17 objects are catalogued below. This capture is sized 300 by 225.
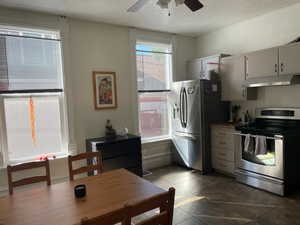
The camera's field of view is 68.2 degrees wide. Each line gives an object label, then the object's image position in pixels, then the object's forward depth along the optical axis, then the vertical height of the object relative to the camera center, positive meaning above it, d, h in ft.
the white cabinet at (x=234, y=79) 12.33 +1.10
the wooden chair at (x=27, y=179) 6.30 -2.03
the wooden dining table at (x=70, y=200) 4.51 -2.28
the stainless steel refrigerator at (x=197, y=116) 12.83 -0.98
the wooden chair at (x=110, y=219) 3.30 -1.83
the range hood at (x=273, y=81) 10.15 +0.80
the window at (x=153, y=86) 14.21 +1.00
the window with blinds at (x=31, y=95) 10.07 +0.50
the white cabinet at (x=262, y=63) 10.74 +1.74
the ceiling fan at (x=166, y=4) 6.69 +3.03
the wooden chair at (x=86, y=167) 7.08 -2.05
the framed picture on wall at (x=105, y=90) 12.32 +0.72
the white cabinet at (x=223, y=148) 12.19 -2.83
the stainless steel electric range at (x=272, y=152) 9.78 -2.58
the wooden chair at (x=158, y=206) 3.85 -1.94
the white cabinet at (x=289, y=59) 9.86 +1.72
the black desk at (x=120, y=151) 11.11 -2.55
